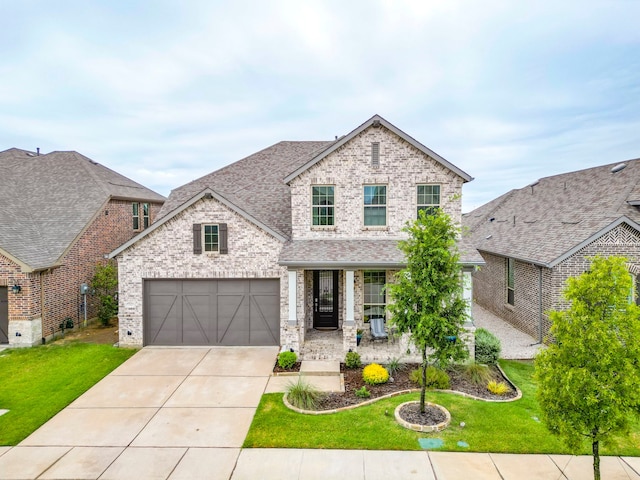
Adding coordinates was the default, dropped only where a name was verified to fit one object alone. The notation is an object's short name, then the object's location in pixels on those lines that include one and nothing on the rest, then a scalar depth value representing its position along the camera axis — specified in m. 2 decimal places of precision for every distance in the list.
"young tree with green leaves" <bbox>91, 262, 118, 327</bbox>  16.88
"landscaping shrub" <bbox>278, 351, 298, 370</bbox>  11.77
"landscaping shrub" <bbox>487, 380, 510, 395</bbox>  10.03
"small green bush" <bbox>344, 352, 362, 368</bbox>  11.95
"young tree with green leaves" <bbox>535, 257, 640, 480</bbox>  5.53
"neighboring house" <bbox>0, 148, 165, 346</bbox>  14.17
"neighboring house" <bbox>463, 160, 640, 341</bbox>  13.90
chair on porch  14.05
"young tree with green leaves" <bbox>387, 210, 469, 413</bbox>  8.45
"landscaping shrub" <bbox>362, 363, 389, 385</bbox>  10.66
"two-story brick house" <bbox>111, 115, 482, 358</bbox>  13.93
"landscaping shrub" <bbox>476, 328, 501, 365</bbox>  12.12
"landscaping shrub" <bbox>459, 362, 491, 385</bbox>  10.73
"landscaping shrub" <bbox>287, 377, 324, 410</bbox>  9.28
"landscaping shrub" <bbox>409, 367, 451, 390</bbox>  10.33
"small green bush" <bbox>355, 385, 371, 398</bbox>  9.88
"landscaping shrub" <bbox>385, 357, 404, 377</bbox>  11.64
